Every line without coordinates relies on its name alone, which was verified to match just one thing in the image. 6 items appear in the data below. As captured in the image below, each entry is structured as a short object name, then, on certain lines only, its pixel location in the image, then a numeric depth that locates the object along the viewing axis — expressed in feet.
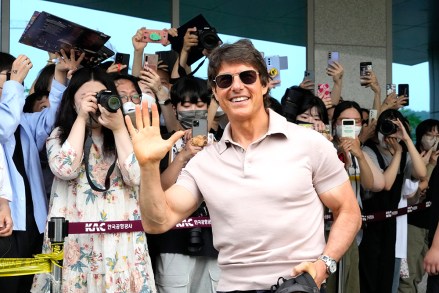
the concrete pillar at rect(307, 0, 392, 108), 30.35
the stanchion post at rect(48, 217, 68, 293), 13.83
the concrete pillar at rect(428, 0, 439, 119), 33.76
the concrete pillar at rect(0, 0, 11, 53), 26.48
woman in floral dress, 15.53
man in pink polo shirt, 10.53
